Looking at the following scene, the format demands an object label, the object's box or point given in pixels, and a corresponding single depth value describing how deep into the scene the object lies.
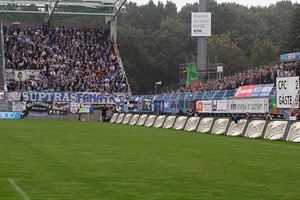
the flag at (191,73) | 87.40
